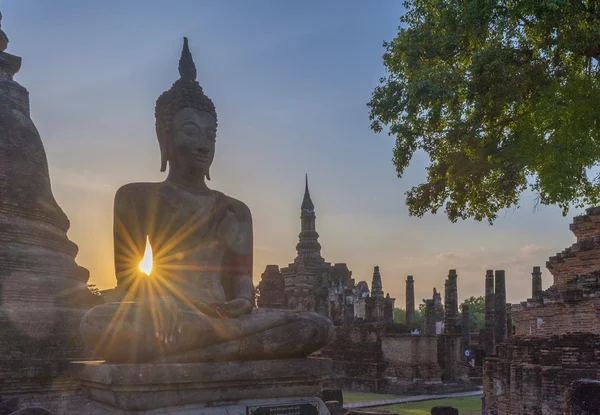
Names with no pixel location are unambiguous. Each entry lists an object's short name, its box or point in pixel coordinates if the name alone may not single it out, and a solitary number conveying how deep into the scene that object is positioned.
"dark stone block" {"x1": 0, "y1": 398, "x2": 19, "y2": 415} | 6.03
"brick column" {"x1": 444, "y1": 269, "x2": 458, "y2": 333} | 29.98
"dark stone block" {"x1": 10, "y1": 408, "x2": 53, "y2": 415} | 4.47
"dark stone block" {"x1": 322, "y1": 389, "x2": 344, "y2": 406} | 11.97
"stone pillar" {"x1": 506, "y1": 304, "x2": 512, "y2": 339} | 37.41
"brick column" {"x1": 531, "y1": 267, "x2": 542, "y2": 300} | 34.44
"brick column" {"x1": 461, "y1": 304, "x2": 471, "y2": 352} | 33.03
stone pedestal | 3.64
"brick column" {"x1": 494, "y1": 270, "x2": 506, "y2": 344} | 28.89
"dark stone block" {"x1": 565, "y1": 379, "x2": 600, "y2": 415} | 5.18
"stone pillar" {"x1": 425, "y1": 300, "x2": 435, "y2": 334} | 33.00
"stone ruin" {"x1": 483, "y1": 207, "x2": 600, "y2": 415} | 9.48
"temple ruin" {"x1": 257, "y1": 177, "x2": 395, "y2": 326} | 32.09
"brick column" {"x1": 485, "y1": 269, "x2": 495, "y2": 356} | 29.17
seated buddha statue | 3.78
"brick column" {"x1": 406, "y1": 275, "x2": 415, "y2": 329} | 36.16
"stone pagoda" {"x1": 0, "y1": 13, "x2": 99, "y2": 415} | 7.95
